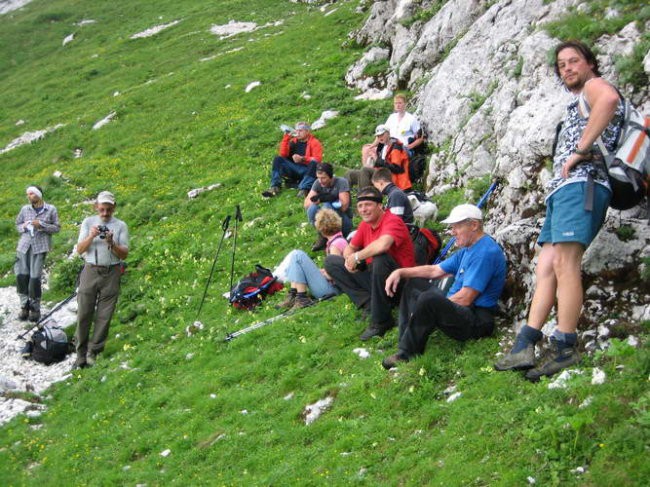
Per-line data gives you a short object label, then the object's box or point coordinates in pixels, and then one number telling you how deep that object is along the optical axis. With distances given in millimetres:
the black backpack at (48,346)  14383
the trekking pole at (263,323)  12547
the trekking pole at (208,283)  14409
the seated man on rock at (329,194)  15391
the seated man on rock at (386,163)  16281
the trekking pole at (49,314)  15477
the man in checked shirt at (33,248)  15961
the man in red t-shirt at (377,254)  9953
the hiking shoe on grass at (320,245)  15133
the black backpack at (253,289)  13797
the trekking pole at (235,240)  15177
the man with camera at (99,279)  13734
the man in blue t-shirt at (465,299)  8500
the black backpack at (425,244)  11352
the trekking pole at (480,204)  11398
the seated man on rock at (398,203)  12602
